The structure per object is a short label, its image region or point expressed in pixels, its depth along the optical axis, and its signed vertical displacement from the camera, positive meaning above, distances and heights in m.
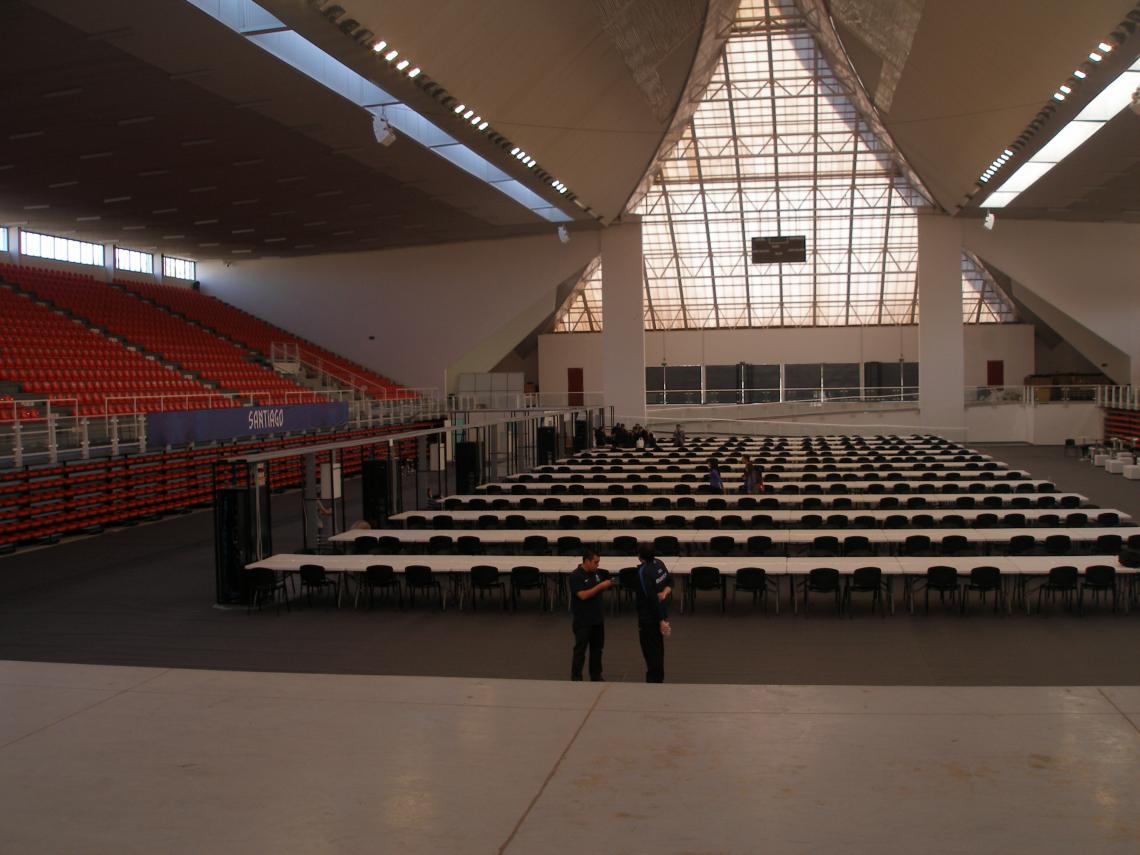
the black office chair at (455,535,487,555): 14.95 -2.17
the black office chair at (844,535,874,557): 14.30 -2.16
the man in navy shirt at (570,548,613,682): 9.20 -2.00
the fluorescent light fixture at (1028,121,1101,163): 24.95 +6.30
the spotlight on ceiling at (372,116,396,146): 20.45 +5.36
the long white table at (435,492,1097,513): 18.92 -2.05
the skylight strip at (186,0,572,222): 15.93 +6.19
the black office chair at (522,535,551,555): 14.96 -2.21
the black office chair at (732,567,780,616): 12.40 -2.29
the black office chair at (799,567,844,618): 12.14 -2.28
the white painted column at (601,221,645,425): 40.41 +3.43
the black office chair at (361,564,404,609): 13.00 -2.28
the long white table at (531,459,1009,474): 24.69 -1.89
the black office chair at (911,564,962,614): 12.10 -2.28
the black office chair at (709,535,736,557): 14.66 -2.20
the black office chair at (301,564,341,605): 13.09 -2.30
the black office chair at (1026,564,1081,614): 12.04 -2.27
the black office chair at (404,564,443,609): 12.90 -2.28
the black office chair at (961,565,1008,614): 12.02 -2.25
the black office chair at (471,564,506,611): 12.80 -2.33
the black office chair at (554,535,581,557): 14.93 -2.19
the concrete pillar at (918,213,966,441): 40.41 +3.14
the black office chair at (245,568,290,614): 13.11 -2.42
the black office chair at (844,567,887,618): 12.21 -2.32
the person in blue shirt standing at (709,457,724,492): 20.34 -1.75
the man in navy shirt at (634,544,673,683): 8.86 -1.93
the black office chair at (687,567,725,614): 12.41 -2.28
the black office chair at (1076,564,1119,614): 11.99 -2.29
